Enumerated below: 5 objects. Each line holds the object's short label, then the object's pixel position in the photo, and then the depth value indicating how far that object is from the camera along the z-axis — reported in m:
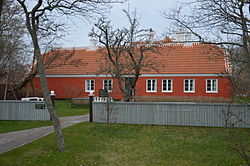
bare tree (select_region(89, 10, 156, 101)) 16.66
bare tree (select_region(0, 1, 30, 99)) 15.46
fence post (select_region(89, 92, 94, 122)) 14.68
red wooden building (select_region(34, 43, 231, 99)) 26.22
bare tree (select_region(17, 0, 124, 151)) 8.93
